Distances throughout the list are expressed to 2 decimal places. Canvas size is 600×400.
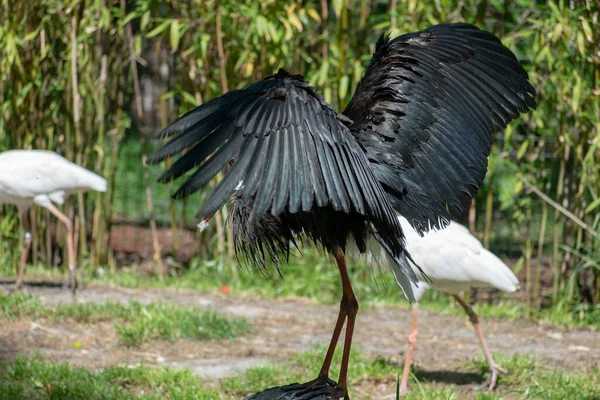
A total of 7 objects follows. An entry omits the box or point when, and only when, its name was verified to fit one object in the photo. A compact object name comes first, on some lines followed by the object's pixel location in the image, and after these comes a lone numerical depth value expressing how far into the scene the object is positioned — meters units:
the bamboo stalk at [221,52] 13.30
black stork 5.41
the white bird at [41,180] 12.27
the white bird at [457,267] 9.41
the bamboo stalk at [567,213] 11.92
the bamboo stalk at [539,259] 12.93
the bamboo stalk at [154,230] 14.66
